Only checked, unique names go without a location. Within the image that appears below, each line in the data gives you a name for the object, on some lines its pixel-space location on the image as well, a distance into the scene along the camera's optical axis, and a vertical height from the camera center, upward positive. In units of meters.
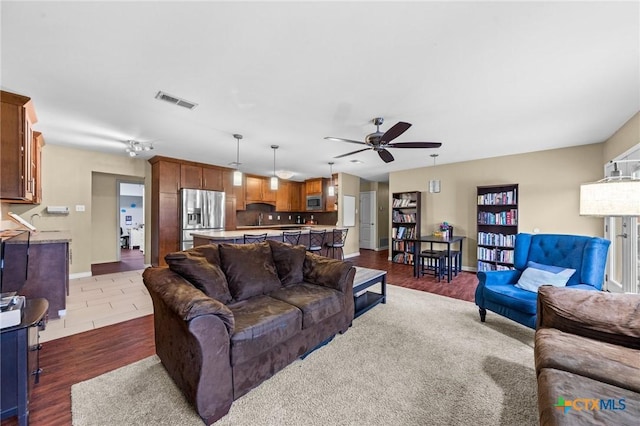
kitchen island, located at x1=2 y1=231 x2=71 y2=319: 2.86 -0.68
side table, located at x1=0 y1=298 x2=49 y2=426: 1.36 -0.86
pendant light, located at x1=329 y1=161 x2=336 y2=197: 5.83 +1.15
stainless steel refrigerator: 5.42 +0.05
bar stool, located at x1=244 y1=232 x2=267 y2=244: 4.00 -0.39
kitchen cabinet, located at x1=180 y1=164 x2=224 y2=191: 5.55 +0.86
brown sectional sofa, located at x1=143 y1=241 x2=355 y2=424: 1.51 -0.76
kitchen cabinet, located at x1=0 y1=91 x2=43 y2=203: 2.51 +0.72
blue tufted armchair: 2.40 -0.59
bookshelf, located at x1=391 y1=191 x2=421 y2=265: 6.11 -0.25
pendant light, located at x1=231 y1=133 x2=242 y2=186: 4.11 +0.62
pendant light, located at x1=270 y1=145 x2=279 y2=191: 4.59 +0.57
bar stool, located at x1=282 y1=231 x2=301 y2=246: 4.63 -0.44
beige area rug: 1.54 -1.25
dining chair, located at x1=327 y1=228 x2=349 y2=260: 5.54 -0.61
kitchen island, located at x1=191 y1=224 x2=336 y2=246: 3.77 -0.37
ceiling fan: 2.82 +0.87
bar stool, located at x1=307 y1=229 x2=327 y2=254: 5.23 -0.53
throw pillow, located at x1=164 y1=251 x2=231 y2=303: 2.01 -0.49
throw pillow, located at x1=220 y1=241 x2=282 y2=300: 2.29 -0.55
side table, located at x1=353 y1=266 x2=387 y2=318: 2.97 -1.02
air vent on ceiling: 2.52 +1.20
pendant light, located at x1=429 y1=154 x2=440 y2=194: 5.16 +0.57
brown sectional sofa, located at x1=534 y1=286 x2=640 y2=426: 1.02 -0.79
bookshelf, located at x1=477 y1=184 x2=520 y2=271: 4.76 -0.23
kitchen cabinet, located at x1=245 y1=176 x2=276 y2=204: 7.13 +0.68
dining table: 4.61 -0.62
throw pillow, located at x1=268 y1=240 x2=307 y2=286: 2.70 -0.52
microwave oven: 7.69 +0.37
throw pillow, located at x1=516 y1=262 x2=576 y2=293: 2.44 -0.64
